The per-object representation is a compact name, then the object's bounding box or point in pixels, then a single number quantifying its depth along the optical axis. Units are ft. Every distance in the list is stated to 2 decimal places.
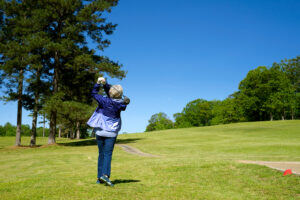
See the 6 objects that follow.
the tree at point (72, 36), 82.53
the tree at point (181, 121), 324.39
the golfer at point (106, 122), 18.40
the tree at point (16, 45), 78.69
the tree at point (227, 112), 241.76
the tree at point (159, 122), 382.01
